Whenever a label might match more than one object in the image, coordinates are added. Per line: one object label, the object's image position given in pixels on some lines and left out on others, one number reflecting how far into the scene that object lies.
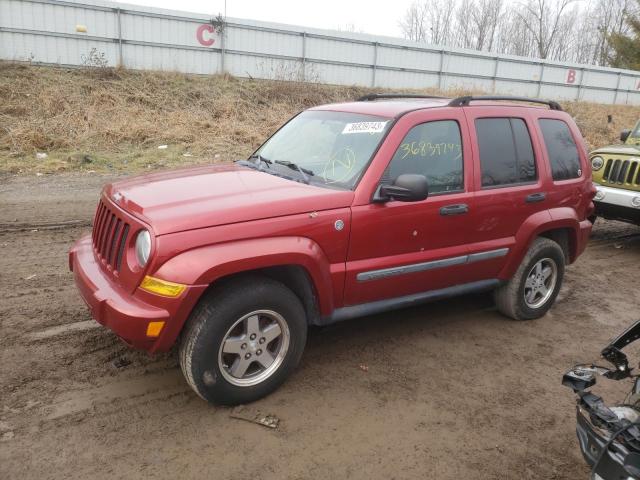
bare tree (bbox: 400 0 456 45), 53.03
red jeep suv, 3.04
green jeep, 7.07
